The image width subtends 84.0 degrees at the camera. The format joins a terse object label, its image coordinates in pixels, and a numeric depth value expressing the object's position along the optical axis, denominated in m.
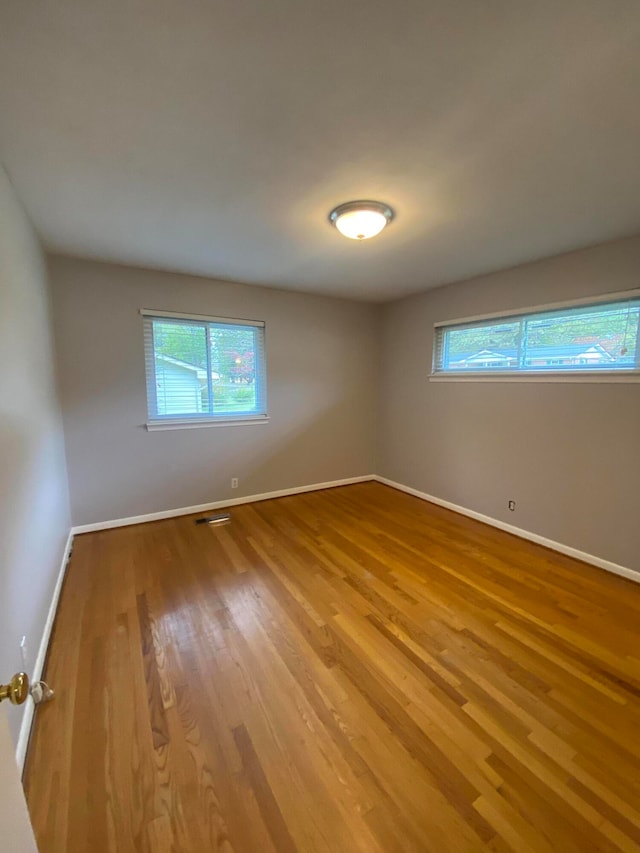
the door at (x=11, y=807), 0.64
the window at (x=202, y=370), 3.41
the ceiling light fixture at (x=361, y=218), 2.03
